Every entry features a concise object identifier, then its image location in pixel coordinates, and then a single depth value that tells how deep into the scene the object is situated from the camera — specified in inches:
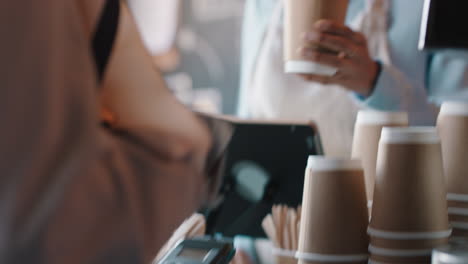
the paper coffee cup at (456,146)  44.1
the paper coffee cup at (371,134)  46.9
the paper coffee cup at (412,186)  40.6
